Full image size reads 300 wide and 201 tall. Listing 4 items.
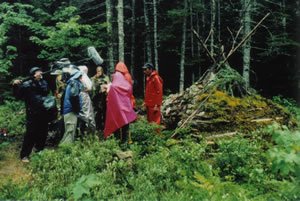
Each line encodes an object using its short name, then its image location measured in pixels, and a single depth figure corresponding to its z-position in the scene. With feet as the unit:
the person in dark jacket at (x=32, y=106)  16.81
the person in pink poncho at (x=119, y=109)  17.37
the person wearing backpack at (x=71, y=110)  16.11
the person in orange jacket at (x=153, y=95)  24.98
